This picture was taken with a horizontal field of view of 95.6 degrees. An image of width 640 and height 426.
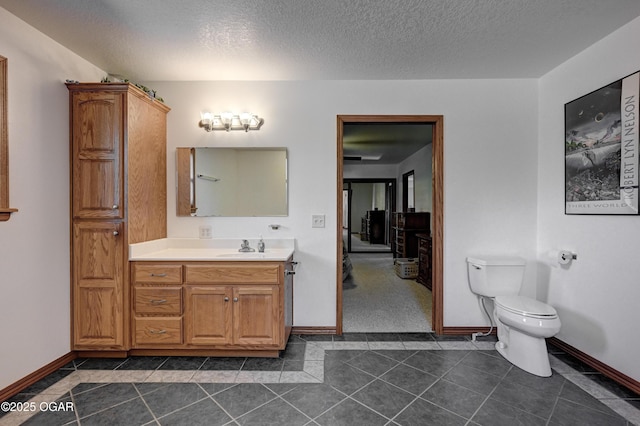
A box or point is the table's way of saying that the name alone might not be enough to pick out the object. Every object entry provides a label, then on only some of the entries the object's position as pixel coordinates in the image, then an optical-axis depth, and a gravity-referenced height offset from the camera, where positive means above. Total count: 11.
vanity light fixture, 2.69 +0.83
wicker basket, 4.95 -0.99
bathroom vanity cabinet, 2.25 -0.74
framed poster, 1.89 +0.45
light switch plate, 2.76 -0.09
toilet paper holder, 2.35 -0.37
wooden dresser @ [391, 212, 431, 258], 5.62 -0.35
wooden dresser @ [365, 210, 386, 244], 9.12 -0.51
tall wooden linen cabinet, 2.22 -0.03
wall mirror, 2.76 +0.27
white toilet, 2.05 -0.75
